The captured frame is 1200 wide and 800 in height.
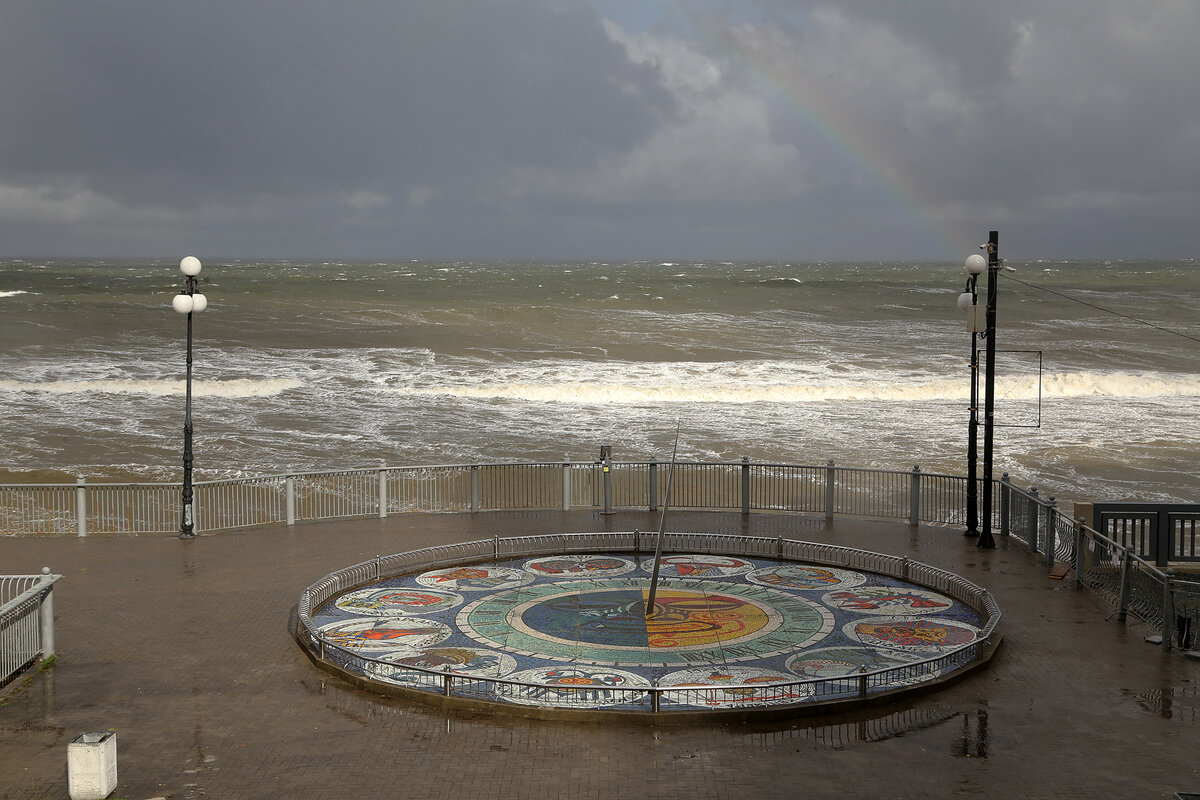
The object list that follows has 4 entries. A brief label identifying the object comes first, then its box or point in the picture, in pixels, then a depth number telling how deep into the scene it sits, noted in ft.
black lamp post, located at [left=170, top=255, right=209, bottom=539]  64.23
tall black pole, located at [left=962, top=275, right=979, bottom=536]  66.23
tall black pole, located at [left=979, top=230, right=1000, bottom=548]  63.98
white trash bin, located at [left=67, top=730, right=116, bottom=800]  31.01
